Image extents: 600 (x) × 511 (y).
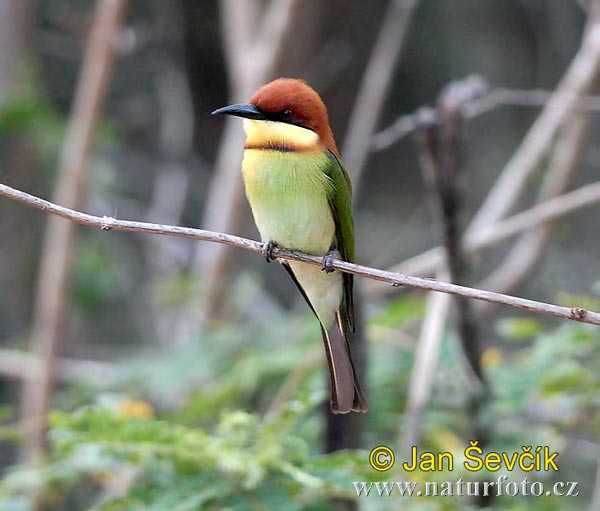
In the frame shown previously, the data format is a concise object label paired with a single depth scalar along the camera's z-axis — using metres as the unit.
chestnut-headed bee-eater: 3.70
